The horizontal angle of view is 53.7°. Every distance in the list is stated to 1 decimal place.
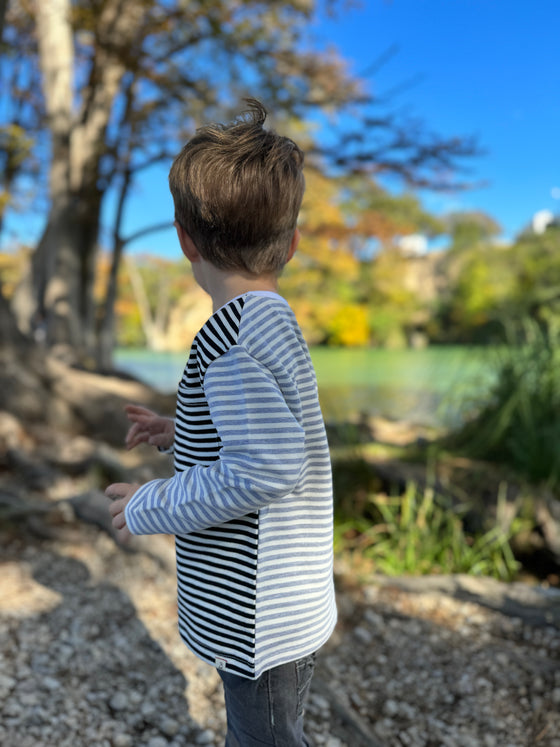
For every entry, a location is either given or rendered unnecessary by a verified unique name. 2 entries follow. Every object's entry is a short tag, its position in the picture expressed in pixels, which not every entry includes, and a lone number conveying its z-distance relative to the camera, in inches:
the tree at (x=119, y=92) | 246.5
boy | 34.2
